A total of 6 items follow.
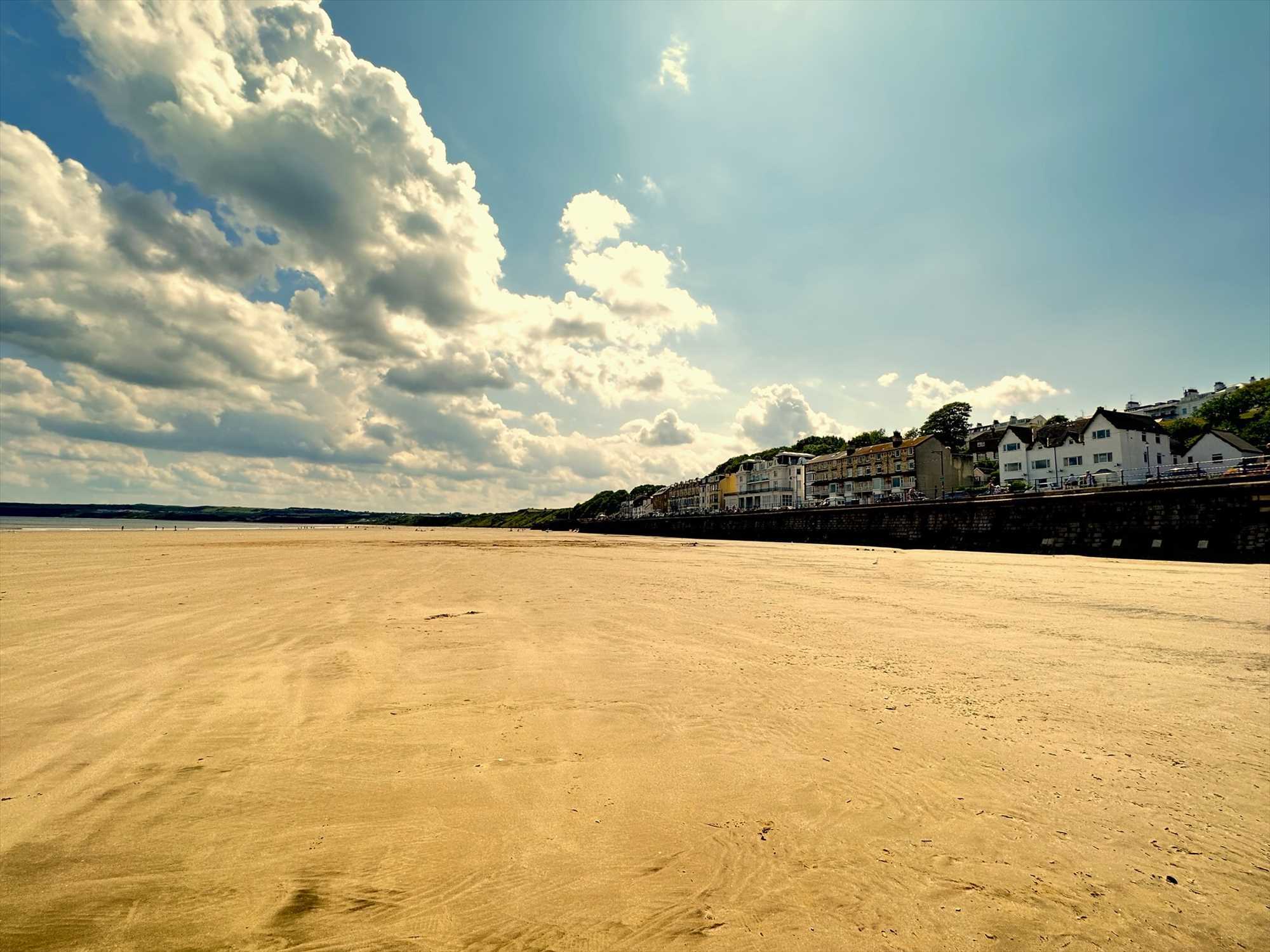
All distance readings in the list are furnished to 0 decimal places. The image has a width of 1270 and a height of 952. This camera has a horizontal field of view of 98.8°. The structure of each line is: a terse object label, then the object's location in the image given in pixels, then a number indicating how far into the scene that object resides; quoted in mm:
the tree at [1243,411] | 79875
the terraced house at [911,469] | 77375
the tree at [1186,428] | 80750
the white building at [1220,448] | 57031
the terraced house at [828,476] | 90938
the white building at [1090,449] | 58406
